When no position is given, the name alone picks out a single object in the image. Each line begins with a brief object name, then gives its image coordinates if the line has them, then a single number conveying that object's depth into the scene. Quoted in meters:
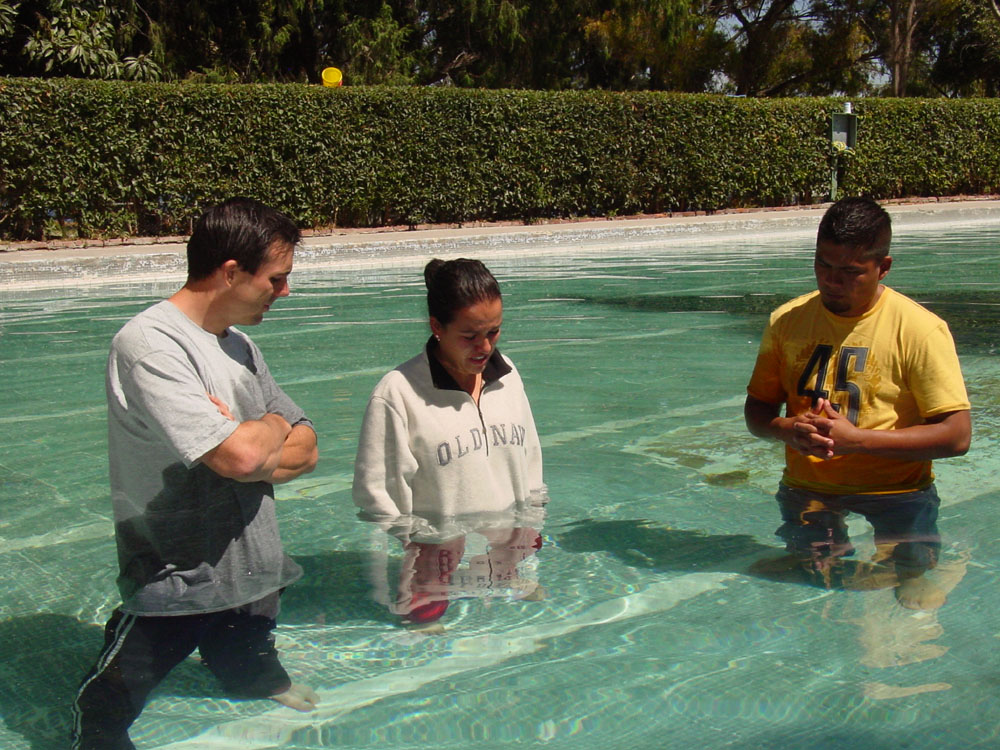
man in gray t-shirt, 2.66
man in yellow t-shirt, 3.48
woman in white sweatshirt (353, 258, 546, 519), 3.37
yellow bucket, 20.33
